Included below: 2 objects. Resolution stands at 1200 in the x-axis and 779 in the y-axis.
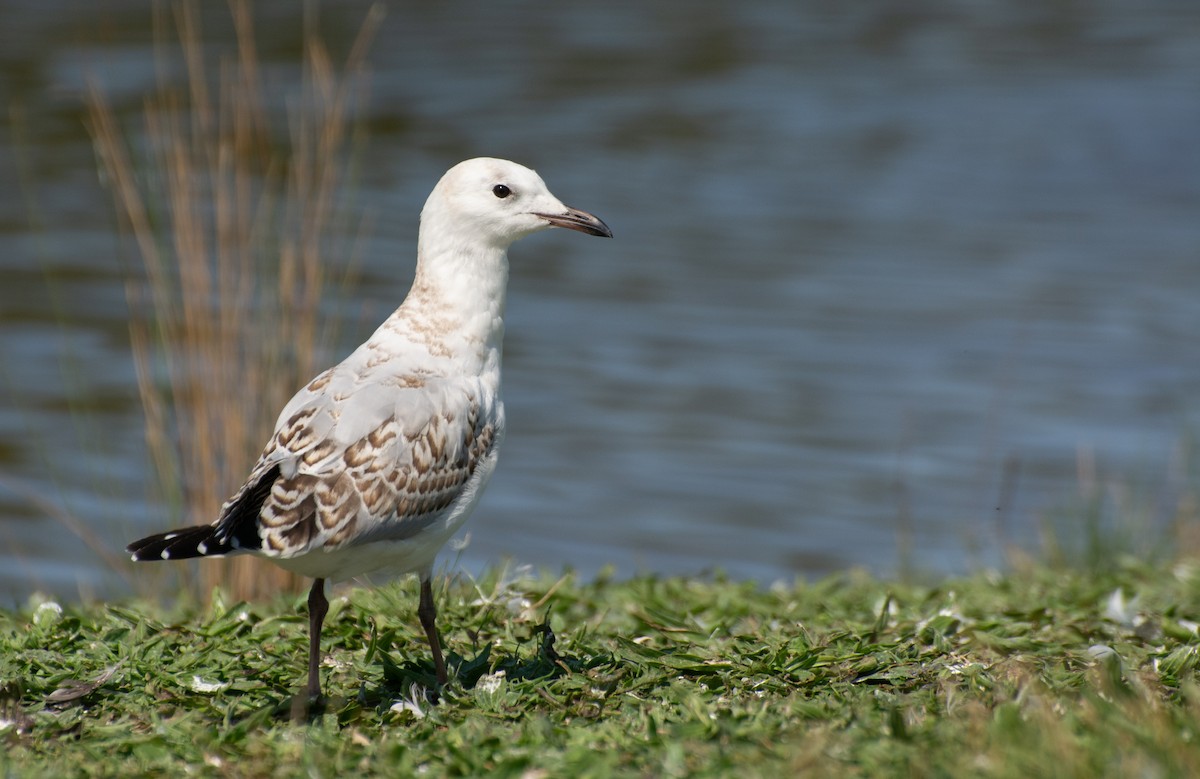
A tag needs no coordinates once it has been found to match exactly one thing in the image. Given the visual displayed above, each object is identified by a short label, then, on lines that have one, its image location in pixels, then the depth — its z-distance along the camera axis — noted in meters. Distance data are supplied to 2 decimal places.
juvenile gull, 8.76
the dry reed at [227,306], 13.07
